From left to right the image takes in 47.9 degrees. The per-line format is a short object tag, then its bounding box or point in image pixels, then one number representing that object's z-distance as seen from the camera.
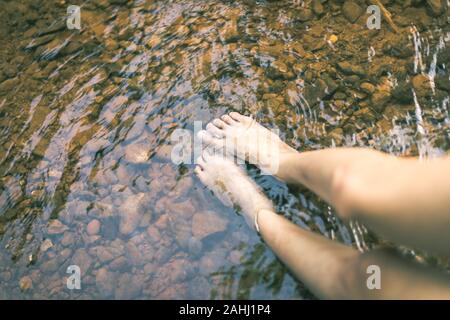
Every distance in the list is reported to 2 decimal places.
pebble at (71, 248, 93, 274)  1.98
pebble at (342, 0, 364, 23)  2.52
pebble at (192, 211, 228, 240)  2.00
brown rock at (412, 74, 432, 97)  2.21
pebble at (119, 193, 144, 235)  2.05
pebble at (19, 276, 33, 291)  1.95
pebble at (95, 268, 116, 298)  1.91
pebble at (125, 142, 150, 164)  2.23
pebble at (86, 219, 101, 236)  2.06
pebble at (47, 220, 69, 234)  2.07
